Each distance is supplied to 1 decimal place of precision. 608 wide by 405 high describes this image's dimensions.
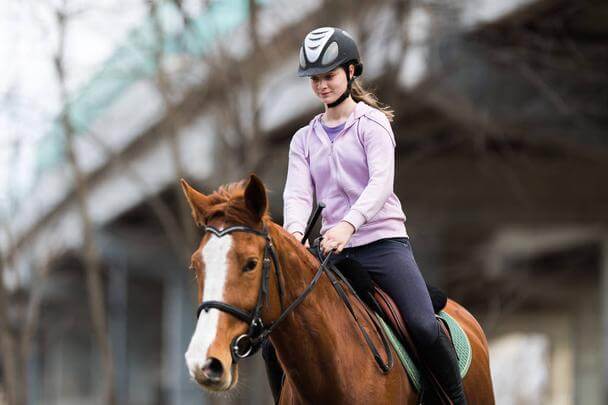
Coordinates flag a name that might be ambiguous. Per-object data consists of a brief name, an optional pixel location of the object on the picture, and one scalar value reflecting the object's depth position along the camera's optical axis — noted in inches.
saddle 465.7
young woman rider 444.8
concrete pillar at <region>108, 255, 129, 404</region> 3371.1
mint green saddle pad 462.0
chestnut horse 370.9
